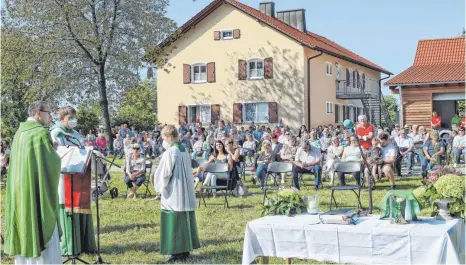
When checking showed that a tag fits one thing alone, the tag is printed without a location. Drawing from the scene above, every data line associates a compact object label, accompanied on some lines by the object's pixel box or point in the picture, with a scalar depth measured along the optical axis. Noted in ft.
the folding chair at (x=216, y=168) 41.11
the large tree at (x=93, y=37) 94.68
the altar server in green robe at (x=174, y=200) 23.77
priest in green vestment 19.24
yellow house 109.70
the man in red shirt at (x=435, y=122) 71.82
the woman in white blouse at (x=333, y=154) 50.32
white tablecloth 15.92
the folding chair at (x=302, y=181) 46.29
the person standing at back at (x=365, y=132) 46.14
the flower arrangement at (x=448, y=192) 17.34
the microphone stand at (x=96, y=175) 22.88
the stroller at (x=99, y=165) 23.15
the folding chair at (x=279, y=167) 42.68
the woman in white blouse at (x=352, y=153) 46.32
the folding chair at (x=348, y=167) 40.86
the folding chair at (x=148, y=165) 46.92
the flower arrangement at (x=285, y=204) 19.17
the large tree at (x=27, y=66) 95.04
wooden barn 83.25
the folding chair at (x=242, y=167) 53.22
